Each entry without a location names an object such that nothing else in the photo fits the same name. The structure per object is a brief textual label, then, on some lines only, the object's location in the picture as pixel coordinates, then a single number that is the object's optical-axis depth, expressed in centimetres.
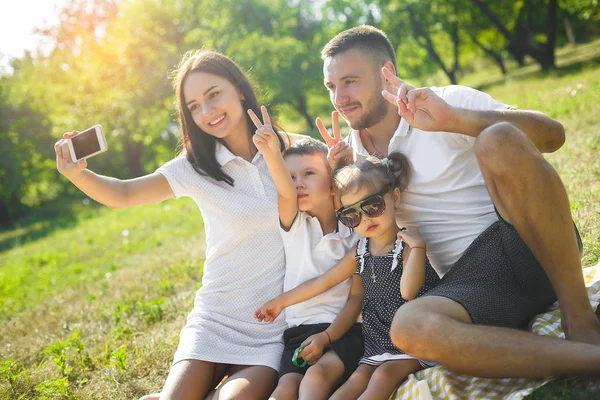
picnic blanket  269
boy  334
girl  311
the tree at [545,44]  2117
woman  370
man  266
